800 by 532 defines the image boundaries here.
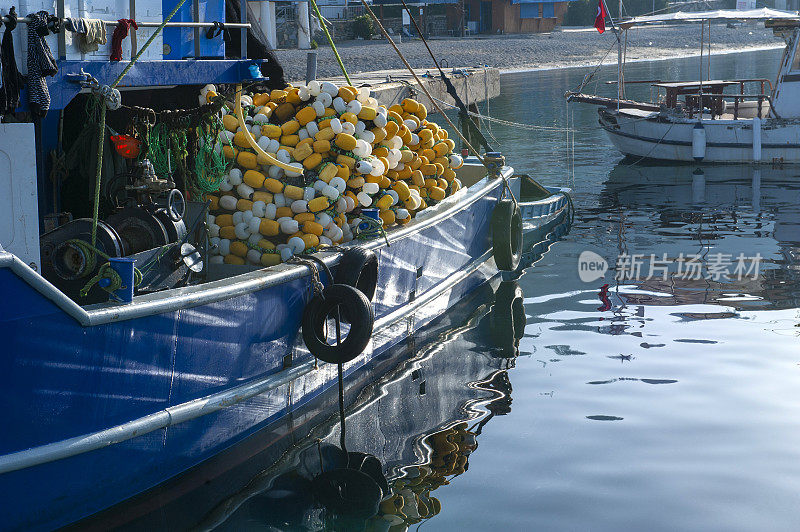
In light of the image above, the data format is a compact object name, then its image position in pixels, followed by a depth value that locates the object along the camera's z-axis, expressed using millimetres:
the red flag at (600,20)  23719
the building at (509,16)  62606
